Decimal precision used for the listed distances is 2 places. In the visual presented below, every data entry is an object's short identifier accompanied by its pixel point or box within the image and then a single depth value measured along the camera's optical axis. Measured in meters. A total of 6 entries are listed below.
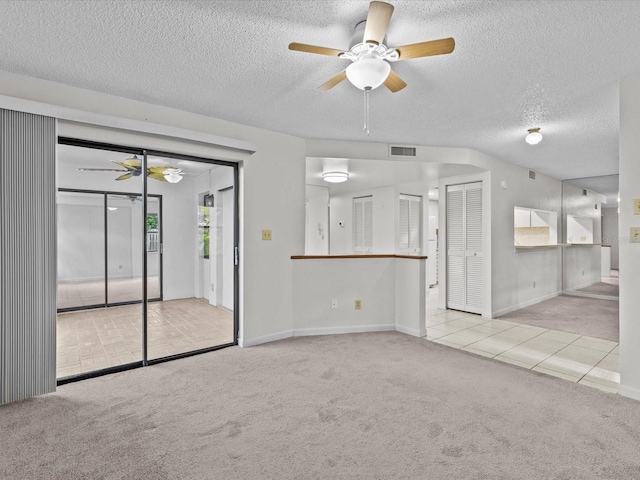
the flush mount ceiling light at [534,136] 3.82
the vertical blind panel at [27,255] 2.49
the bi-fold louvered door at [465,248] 5.40
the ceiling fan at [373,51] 1.73
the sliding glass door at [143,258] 3.86
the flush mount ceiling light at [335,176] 5.38
